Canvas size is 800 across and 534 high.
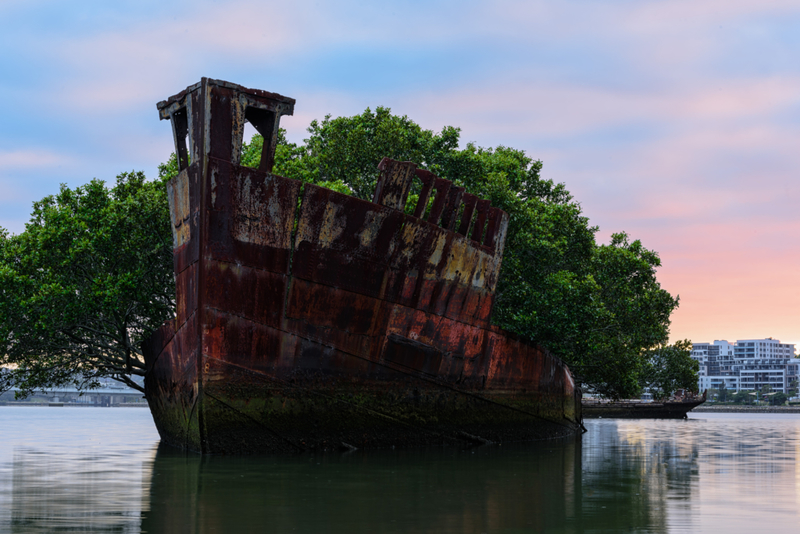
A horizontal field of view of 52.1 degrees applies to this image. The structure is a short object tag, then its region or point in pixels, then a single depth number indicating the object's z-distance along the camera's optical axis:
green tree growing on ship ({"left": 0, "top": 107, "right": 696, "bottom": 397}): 22.61
